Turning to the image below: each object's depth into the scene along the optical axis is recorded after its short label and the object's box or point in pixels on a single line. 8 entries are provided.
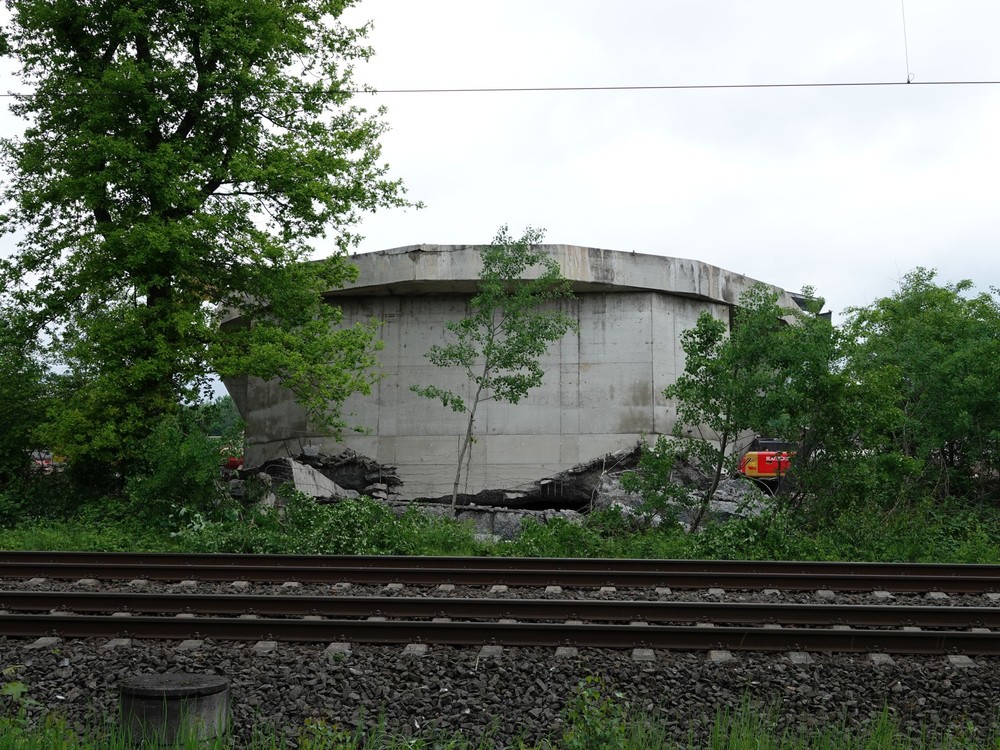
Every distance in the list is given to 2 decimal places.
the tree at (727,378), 15.61
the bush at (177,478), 16.66
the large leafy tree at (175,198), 18.30
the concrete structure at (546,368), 21.08
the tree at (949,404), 19.09
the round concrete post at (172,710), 5.70
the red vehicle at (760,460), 23.73
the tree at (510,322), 18.73
